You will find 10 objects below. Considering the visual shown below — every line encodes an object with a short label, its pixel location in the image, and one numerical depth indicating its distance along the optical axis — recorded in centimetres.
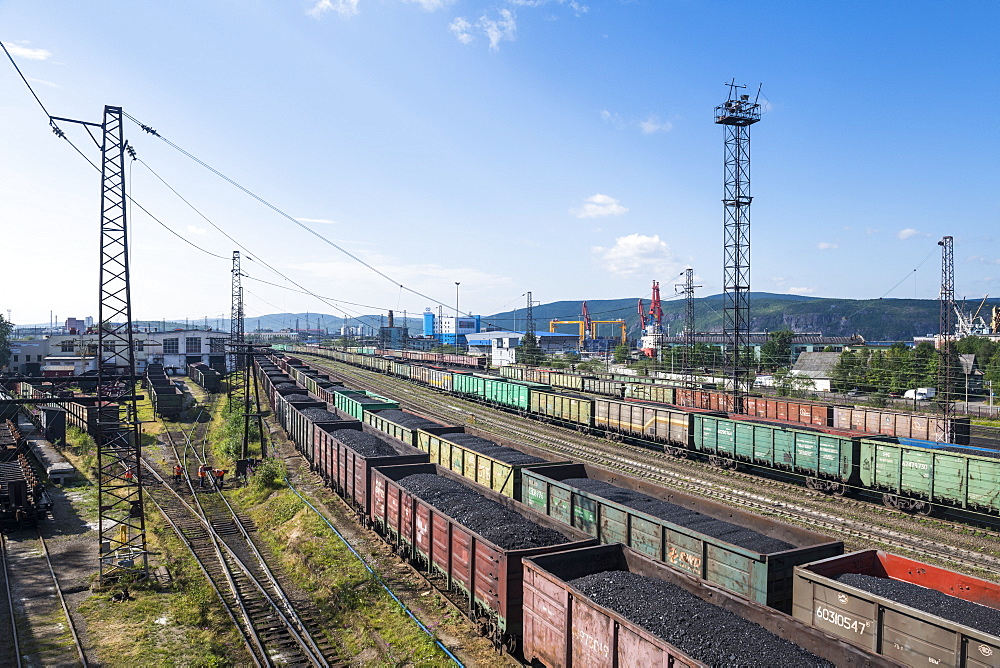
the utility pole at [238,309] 5467
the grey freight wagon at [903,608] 822
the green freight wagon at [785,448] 2259
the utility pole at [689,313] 6511
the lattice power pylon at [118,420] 1730
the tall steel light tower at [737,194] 4144
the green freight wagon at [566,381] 5616
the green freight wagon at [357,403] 3331
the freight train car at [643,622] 789
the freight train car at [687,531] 1073
